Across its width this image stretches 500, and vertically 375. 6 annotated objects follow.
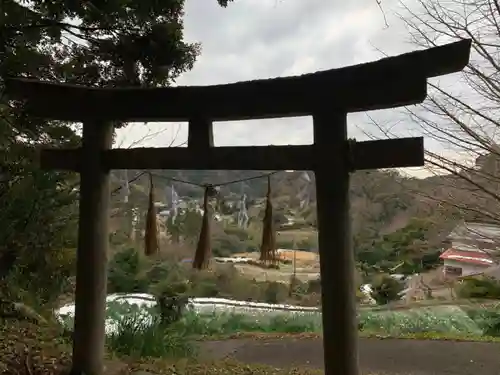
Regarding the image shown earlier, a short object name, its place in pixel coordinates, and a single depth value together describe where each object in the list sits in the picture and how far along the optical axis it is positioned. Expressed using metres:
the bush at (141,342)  3.78
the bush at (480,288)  7.04
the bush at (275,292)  7.30
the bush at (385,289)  7.21
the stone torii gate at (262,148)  2.09
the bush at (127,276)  7.02
